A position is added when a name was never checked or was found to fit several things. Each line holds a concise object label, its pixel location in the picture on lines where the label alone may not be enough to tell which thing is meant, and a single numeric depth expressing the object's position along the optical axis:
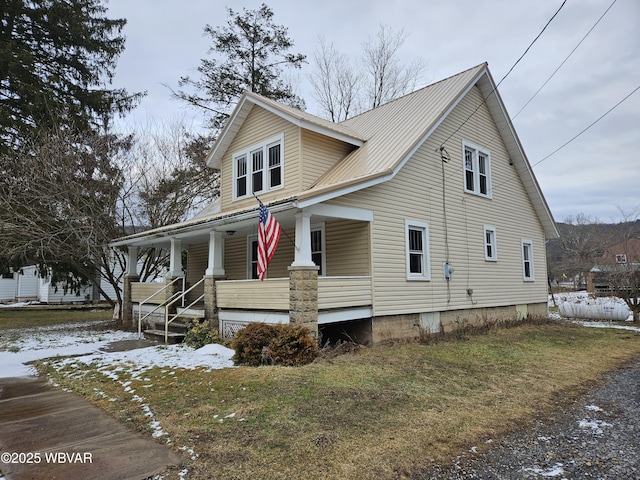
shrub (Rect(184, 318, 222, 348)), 10.12
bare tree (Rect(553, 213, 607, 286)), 40.77
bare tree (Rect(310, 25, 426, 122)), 26.41
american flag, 8.43
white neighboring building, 32.47
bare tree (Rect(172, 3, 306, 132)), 23.47
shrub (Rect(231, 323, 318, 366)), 7.84
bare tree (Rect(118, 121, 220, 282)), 18.06
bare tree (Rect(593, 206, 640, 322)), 18.37
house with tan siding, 9.71
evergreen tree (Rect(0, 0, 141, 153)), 17.34
